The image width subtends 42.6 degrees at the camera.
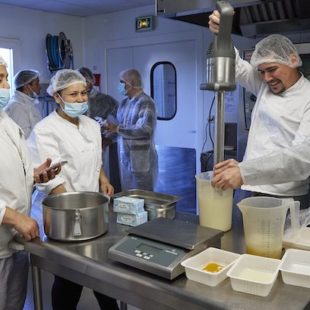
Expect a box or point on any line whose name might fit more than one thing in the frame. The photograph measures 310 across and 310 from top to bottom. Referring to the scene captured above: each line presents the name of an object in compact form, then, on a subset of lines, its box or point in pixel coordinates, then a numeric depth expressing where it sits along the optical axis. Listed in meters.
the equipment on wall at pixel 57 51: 4.55
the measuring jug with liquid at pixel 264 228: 1.15
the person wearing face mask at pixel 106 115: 3.90
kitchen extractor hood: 1.84
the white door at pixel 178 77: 4.16
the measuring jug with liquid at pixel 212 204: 1.32
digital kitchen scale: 1.05
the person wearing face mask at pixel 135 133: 3.60
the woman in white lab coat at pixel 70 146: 1.78
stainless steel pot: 1.27
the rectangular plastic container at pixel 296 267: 0.98
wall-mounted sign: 4.35
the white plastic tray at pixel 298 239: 1.21
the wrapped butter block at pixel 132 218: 1.44
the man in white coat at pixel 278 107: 1.59
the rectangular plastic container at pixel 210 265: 1.00
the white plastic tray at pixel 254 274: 0.95
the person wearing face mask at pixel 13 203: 1.34
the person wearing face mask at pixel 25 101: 3.70
